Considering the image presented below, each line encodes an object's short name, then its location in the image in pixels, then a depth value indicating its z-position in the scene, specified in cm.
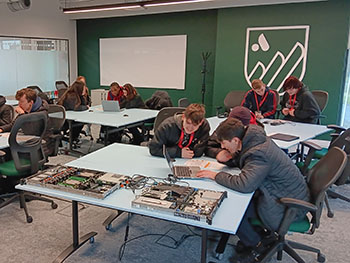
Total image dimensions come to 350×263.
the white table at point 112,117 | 454
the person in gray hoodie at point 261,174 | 203
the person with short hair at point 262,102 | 485
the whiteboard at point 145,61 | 775
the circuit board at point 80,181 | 196
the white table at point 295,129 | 360
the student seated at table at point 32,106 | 339
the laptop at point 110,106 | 536
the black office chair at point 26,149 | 290
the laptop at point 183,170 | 229
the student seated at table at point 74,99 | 537
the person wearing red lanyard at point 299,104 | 454
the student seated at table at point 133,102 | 564
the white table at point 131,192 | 173
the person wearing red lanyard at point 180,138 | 271
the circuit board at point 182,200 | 172
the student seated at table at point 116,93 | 573
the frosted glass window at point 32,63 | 739
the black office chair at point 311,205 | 200
